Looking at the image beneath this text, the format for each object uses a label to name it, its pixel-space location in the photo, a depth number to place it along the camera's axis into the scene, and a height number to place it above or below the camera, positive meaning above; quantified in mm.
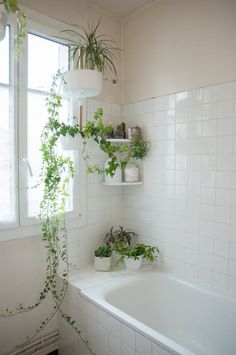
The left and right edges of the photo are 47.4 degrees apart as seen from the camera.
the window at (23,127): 1779 +253
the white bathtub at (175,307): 1694 -985
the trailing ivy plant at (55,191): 1854 -186
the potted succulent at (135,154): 2199 +90
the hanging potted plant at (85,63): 1799 +734
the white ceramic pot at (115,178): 2240 -111
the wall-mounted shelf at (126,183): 2215 -151
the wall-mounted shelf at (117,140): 2182 +200
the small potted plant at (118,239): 2245 -625
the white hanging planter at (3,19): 1084 +588
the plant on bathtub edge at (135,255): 2119 -711
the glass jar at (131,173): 2262 -69
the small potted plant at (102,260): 2132 -756
